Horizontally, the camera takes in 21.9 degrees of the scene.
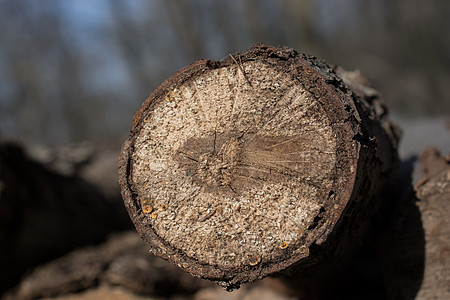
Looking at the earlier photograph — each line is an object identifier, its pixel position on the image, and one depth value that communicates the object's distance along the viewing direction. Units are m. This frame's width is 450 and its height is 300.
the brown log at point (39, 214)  1.66
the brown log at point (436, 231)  1.12
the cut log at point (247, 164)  1.02
